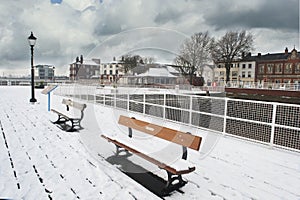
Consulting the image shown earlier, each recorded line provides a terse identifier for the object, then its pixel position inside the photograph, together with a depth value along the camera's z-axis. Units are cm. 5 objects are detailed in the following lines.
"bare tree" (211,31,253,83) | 4950
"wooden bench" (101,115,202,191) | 301
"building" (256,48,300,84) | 5062
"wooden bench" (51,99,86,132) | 655
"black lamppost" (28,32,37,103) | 1198
